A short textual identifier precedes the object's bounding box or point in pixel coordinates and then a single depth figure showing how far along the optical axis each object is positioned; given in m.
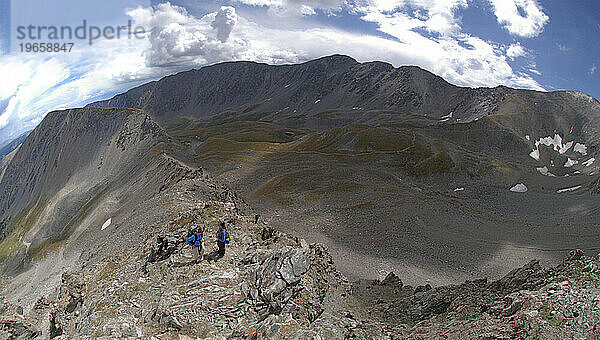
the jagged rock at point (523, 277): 19.55
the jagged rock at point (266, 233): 27.47
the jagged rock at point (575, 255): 20.84
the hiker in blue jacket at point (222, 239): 21.65
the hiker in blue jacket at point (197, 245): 21.41
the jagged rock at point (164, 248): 23.30
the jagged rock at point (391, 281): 30.79
